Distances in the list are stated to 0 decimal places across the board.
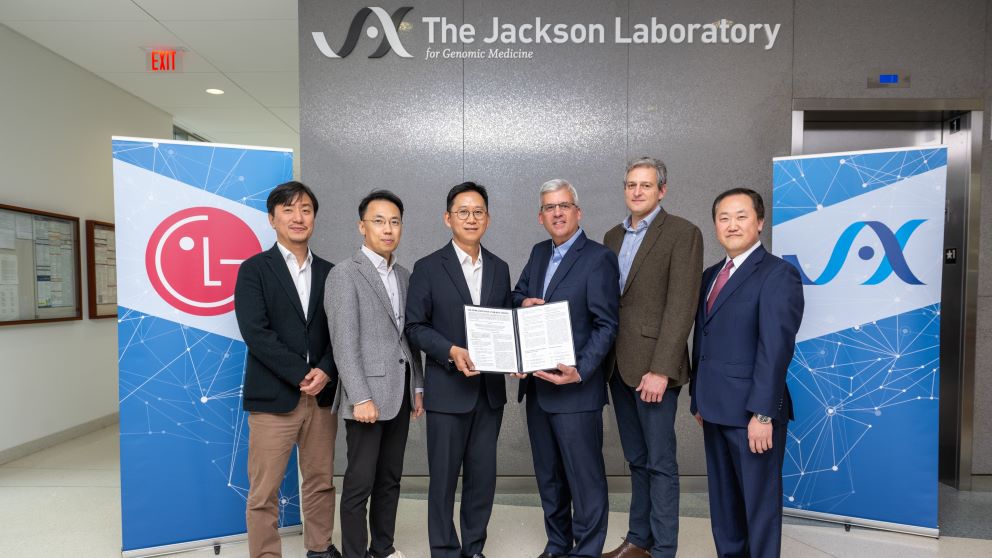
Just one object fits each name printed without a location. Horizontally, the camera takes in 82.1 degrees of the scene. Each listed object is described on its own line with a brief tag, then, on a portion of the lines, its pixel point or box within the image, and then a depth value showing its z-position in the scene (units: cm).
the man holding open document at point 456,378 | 259
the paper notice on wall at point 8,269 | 472
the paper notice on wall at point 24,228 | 490
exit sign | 511
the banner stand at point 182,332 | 290
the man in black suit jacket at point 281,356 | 258
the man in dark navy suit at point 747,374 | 226
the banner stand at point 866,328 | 322
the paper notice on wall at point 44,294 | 515
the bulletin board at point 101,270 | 580
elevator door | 400
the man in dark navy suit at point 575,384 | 254
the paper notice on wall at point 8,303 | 472
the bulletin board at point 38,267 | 478
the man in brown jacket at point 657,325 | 254
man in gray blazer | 251
